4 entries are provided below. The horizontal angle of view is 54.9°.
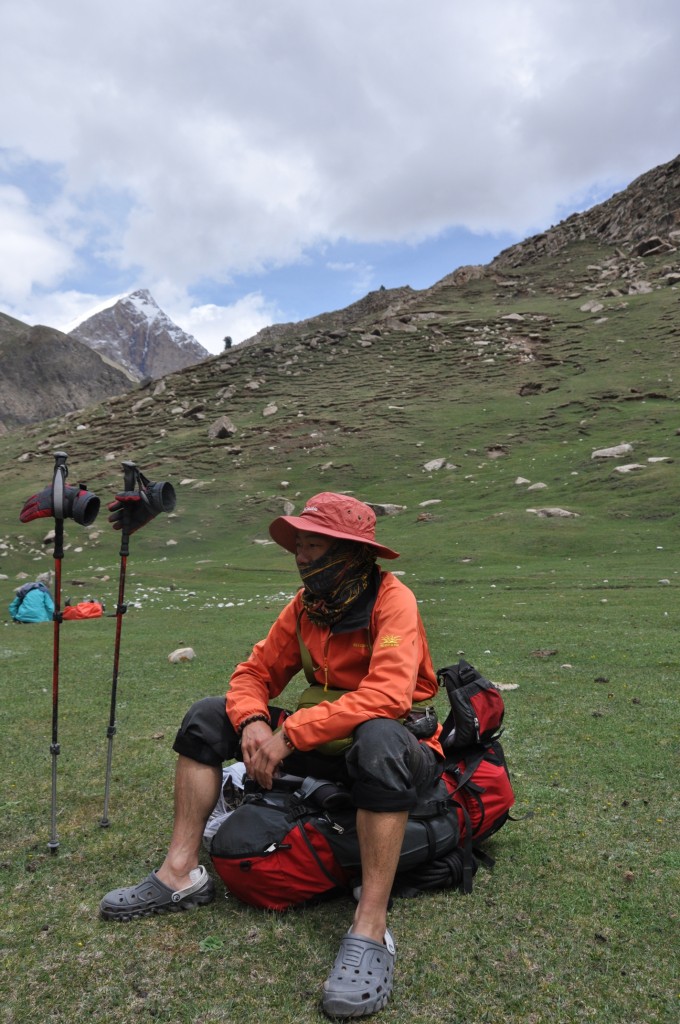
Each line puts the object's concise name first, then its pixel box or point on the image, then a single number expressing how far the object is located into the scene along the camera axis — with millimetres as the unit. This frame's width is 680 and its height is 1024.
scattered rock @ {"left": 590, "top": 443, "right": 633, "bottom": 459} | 37469
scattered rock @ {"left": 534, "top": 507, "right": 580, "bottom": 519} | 30031
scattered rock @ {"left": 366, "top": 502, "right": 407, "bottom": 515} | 37250
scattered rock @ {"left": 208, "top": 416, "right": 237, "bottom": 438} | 54094
